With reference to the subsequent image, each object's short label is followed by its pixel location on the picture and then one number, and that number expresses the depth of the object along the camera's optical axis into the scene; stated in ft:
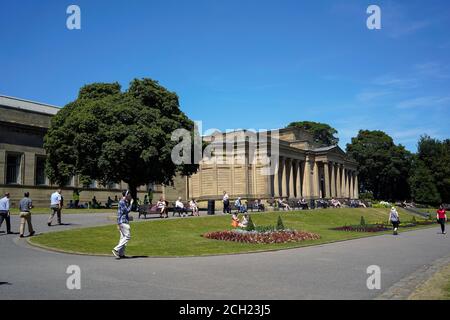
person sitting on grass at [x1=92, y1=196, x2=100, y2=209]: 168.55
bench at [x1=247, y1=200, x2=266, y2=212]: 159.56
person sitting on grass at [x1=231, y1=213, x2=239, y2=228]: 90.56
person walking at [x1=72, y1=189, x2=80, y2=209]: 165.89
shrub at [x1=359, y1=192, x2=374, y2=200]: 322.75
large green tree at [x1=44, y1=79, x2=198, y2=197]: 128.57
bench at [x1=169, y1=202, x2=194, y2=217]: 117.36
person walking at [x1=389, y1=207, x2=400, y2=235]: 95.91
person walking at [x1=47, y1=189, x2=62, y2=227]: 83.73
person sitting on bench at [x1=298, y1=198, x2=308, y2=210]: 178.29
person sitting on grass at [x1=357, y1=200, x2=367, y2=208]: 214.36
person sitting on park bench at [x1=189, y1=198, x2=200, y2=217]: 125.87
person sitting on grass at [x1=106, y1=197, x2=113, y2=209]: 175.42
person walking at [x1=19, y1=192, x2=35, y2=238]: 68.95
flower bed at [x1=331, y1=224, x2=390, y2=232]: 103.86
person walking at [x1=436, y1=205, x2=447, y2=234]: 99.45
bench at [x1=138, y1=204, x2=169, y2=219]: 107.76
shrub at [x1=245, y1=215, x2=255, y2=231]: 77.74
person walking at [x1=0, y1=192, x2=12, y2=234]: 72.69
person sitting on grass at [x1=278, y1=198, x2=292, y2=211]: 175.22
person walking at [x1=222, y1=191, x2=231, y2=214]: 132.46
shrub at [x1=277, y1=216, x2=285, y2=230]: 82.83
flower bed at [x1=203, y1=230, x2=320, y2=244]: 70.95
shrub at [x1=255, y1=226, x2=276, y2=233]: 77.20
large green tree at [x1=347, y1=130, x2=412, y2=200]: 323.57
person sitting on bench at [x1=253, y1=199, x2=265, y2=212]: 159.73
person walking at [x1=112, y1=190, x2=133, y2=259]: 49.89
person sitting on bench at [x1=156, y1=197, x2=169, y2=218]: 111.31
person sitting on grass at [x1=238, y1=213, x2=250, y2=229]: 86.66
